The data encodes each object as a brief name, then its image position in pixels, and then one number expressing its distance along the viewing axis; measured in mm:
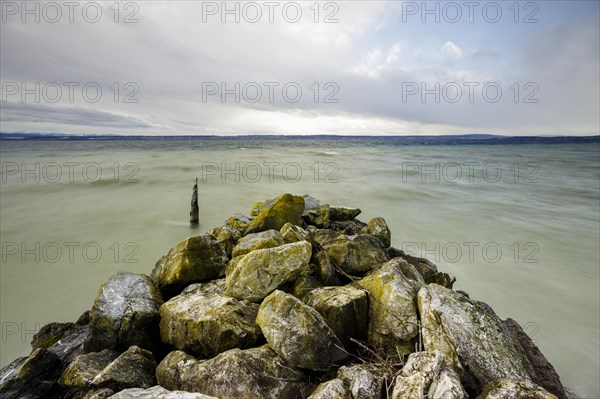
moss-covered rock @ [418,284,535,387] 2717
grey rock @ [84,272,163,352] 3455
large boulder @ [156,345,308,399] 2686
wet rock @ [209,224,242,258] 5293
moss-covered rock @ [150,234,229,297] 4277
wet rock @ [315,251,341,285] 4066
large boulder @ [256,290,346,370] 2908
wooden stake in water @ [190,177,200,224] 11961
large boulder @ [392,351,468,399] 2247
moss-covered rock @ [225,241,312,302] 3766
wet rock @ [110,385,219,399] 2400
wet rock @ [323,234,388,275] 4367
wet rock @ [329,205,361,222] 7082
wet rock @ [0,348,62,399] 2922
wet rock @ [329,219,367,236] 6193
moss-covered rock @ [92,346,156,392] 2727
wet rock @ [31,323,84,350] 4082
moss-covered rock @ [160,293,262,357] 3135
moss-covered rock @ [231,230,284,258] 4597
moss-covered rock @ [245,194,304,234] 5613
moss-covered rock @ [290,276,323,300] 3814
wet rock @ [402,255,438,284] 4949
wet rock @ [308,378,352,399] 2480
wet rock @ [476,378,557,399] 2273
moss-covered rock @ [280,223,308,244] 4767
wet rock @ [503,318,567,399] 2984
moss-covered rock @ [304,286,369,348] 3275
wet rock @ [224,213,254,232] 6133
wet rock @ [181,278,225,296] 4051
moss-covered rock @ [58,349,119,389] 2816
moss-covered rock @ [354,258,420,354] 3164
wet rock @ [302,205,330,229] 6285
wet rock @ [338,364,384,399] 2471
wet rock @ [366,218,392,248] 5773
